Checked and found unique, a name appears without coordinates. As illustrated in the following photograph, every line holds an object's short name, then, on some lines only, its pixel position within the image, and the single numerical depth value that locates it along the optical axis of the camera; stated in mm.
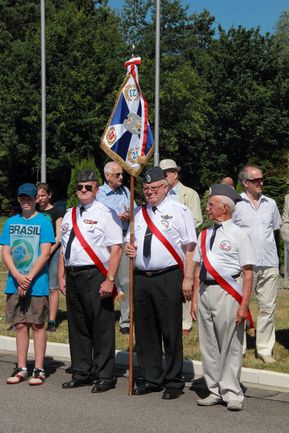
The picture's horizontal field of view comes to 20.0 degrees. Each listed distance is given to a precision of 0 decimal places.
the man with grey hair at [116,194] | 9953
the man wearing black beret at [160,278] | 7461
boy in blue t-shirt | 8008
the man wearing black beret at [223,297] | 6980
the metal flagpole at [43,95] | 31861
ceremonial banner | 7914
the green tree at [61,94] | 47312
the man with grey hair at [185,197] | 9625
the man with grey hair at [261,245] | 8750
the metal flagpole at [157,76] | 29781
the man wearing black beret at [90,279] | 7770
